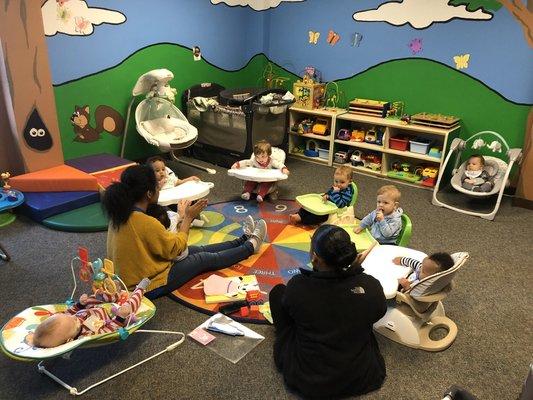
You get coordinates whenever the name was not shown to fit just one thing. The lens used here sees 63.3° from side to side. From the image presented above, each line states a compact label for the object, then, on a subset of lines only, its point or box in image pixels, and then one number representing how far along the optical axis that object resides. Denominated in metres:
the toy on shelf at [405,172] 4.91
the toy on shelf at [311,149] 5.63
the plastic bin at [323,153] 5.54
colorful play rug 2.74
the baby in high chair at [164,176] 3.44
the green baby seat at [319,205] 3.52
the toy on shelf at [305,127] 5.59
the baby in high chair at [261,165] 4.14
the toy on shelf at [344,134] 5.33
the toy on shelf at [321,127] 5.46
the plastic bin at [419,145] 4.77
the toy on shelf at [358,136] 5.25
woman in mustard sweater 2.29
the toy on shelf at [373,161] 5.19
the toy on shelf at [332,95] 5.64
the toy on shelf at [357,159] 5.29
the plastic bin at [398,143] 4.92
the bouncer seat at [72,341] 1.80
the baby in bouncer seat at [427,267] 2.25
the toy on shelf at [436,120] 4.55
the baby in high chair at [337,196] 3.55
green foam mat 3.51
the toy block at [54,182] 3.86
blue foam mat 3.62
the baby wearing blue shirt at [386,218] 2.99
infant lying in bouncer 1.89
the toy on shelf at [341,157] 5.41
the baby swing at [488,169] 4.03
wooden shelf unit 4.68
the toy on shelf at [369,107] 5.07
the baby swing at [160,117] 4.61
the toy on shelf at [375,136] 5.13
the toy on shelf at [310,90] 5.50
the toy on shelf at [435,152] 4.70
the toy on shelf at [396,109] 5.14
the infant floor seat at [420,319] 2.22
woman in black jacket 1.80
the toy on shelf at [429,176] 4.73
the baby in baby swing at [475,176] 4.19
